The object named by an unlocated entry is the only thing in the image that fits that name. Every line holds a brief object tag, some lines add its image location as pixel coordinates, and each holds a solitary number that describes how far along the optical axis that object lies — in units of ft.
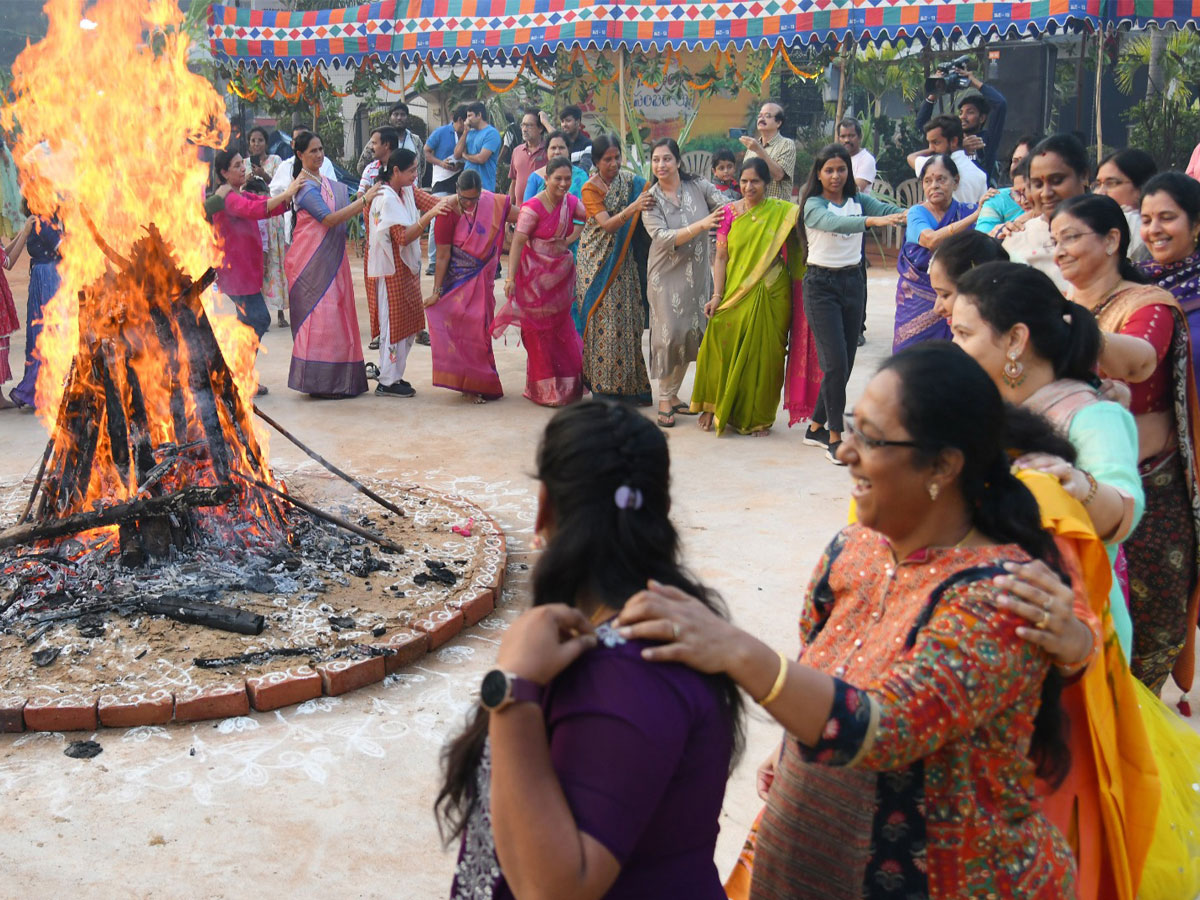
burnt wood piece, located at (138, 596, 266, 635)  14.05
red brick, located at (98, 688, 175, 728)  12.35
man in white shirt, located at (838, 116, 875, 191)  38.75
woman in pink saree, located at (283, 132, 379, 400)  28.22
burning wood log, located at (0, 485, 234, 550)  14.49
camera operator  31.86
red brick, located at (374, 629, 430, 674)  13.83
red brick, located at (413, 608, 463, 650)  14.44
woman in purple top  4.60
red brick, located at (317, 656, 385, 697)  13.19
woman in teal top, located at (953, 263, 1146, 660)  8.05
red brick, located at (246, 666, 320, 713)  12.76
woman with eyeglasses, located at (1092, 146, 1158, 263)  16.31
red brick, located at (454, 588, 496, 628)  15.23
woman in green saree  24.68
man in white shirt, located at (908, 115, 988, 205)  25.30
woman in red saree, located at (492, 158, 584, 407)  27.58
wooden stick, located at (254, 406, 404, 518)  17.75
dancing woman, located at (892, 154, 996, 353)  20.95
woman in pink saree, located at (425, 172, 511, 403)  28.19
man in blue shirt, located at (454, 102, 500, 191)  48.11
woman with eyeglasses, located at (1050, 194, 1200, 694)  11.12
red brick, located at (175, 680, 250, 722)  12.50
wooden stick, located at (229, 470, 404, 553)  16.02
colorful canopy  41.24
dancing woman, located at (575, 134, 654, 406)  27.12
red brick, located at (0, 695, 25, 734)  12.25
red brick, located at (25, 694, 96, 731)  12.26
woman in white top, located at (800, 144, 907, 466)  23.12
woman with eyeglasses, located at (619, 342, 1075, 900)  5.38
